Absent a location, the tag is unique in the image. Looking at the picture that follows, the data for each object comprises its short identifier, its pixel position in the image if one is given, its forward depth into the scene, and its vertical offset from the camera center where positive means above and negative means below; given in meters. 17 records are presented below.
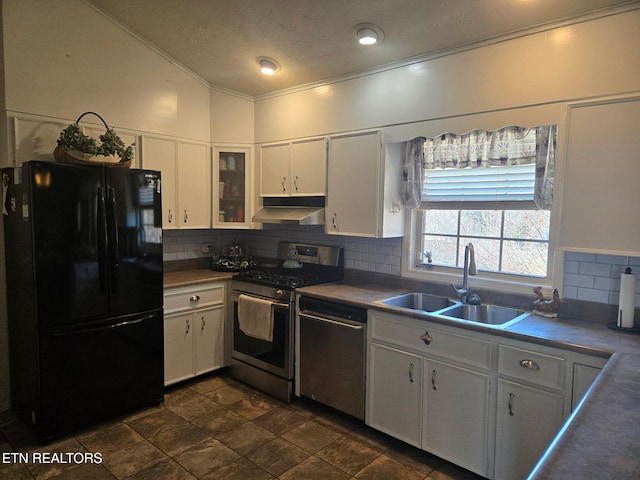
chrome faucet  2.77 -0.35
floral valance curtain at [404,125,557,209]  2.60 +0.43
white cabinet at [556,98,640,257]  2.10 +0.20
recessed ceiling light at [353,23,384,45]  2.67 +1.15
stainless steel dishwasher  2.87 -0.98
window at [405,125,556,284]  2.67 +0.09
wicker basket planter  2.73 +0.39
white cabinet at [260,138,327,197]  3.48 +0.39
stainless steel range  3.29 -0.79
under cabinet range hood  3.43 +0.03
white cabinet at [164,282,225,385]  3.39 -0.98
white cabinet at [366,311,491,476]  2.33 -1.01
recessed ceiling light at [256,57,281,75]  3.31 +1.16
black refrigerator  2.58 -0.50
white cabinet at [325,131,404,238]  3.12 +0.21
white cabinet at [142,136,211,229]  3.49 +0.29
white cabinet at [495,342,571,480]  2.06 -0.93
